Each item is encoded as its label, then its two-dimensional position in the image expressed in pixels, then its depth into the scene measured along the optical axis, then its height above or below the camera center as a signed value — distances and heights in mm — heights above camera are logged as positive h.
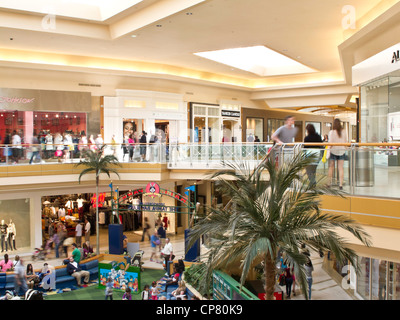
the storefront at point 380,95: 11055 +1761
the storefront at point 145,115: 22859 +2127
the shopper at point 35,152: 17297 +24
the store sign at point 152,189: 16703 -1538
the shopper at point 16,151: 16828 +72
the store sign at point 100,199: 20750 -2424
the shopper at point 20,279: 12613 -3936
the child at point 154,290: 11555 -4035
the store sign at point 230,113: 28784 +2678
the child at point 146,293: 11477 -3997
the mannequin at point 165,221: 23000 -3931
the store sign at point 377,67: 10350 +2408
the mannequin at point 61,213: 21062 -3124
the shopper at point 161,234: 18278 -3707
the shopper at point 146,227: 21875 -4071
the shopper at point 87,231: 19728 -3828
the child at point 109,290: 11992 -4064
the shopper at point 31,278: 13125 -4122
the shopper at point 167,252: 14743 -3753
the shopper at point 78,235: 19109 -3899
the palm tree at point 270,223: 5715 -1090
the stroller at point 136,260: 15081 -4065
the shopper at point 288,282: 12602 -4065
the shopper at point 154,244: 17344 -3938
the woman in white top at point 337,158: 7569 -163
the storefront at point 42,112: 19989 +2073
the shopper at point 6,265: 14305 -3964
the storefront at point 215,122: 26906 +2057
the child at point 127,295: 11801 -4156
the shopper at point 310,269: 12508 -3868
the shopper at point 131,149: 18702 +124
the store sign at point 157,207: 15955 -2212
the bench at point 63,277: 13734 -4401
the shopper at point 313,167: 7537 -319
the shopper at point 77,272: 14410 -4273
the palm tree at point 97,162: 18016 -446
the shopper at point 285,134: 9367 +375
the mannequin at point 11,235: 18812 -3787
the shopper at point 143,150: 18500 +72
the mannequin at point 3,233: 18578 -3681
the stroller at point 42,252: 17578 -4319
